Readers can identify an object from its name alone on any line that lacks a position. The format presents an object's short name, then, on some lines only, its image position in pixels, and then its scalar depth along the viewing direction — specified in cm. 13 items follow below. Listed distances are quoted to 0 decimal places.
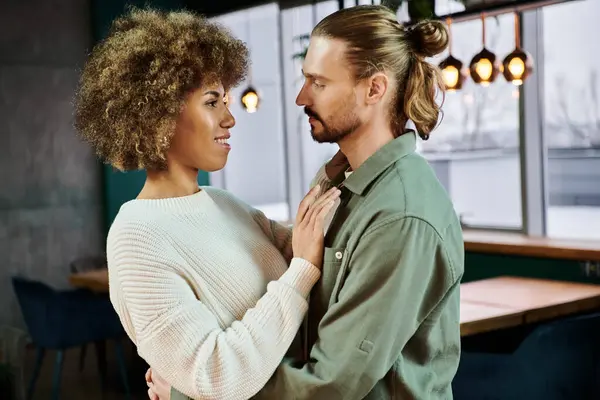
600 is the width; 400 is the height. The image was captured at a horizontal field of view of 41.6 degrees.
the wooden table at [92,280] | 505
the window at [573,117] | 499
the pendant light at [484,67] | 429
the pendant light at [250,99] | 575
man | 148
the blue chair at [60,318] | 461
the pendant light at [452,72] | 430
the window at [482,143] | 542
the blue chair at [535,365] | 335
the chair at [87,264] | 570
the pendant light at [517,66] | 426
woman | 151
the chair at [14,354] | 415
